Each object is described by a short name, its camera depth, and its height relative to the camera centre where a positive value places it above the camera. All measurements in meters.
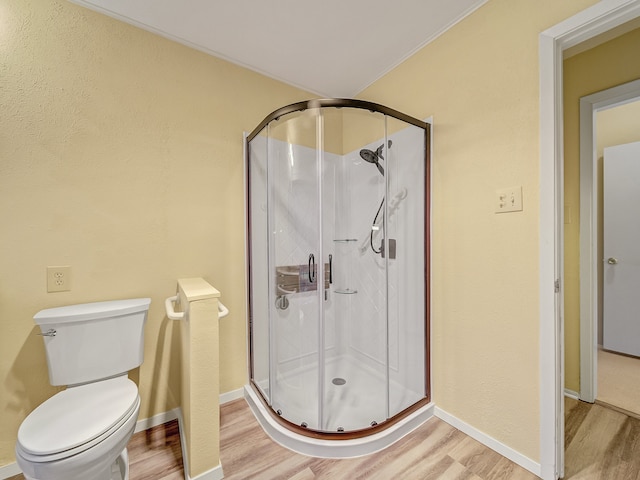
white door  2.52 -0.13
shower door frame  1.47 -0.18
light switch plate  1.35 +0.20
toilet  0.94 -0.72
